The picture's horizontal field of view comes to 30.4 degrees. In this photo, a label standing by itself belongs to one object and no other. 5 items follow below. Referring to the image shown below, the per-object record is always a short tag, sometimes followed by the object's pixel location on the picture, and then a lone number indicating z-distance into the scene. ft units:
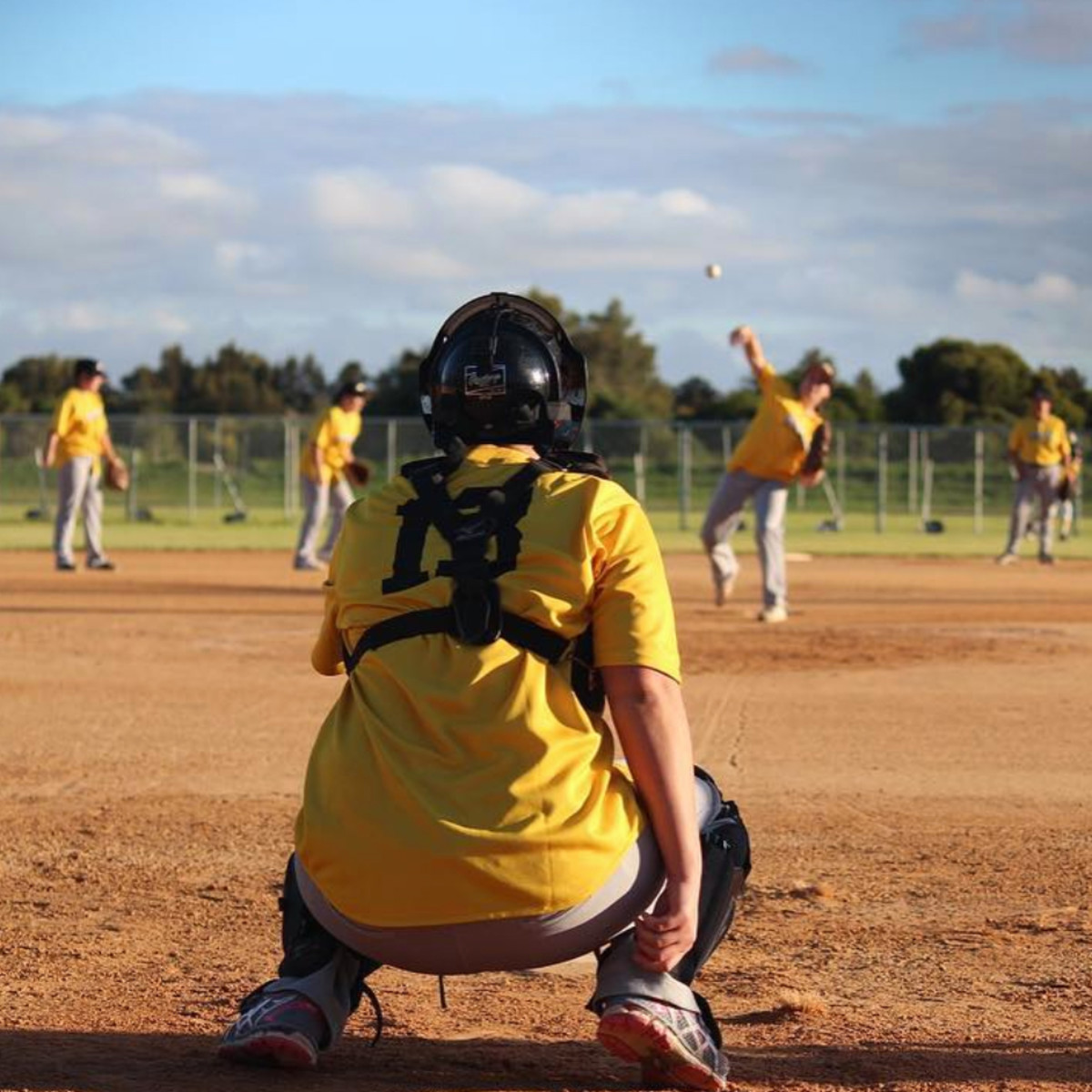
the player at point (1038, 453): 81.05
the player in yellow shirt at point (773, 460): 52.47
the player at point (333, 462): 68.44
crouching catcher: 12.62
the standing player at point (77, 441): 68.33
